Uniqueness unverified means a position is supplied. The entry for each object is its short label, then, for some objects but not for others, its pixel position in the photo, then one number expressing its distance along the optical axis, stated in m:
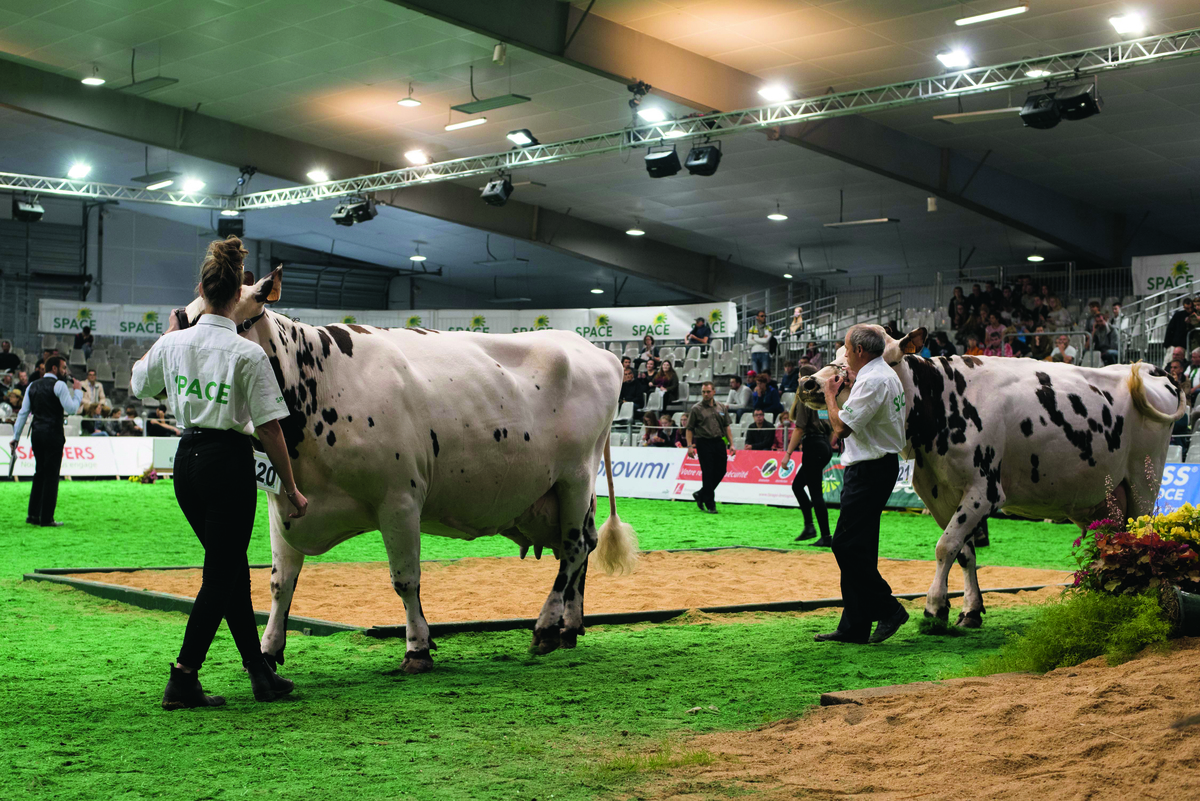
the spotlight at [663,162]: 20.83
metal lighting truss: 16.39
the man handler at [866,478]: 6.62
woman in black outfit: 13.27
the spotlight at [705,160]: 20.56
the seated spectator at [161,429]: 26.60
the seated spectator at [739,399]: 25.06
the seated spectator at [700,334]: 30.66
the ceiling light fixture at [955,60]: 17.44
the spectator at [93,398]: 25.89
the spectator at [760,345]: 28.08
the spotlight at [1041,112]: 17.14
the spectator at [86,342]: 31.44
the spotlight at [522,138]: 22.19
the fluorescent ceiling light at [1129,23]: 16.55
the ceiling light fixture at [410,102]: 21.72
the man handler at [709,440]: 17.66
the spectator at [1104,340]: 22.28
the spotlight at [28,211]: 27.34
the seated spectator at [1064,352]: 21.19
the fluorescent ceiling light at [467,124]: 22.15
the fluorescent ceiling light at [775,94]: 20.06
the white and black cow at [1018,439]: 7.41
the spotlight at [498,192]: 24.09
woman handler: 4.71
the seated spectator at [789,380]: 26.12
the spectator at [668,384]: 26.19
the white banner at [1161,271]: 23.95
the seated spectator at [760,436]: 21.28
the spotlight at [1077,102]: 16.91
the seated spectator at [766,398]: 22.75
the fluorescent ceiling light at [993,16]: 15.95
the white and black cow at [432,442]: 5.73
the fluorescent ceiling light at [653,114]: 20.45
